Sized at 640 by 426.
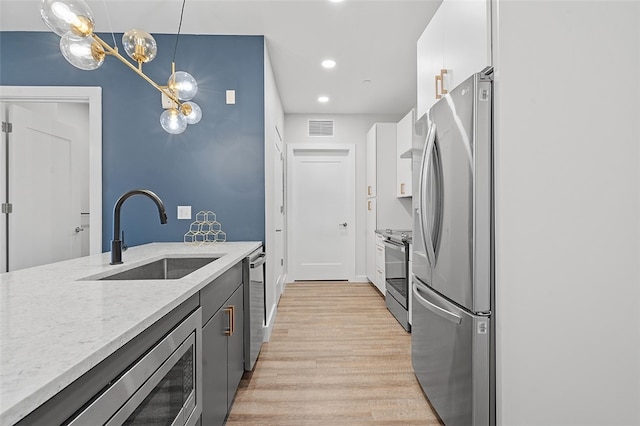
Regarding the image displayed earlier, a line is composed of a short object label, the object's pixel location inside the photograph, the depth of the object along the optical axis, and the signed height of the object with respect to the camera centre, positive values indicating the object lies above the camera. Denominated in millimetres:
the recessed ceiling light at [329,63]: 3457 +1544
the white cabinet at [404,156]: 3973 +702
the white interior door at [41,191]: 2986 +207
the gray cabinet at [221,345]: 1398 -639
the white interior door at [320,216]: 5451 -53
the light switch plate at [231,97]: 2879 +978
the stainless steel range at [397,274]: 3158 -635
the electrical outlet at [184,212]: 2869 +5
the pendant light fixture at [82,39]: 1283 +742
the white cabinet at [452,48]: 1469 +848
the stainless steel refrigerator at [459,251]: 1418 -176
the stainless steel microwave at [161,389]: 699 -447
